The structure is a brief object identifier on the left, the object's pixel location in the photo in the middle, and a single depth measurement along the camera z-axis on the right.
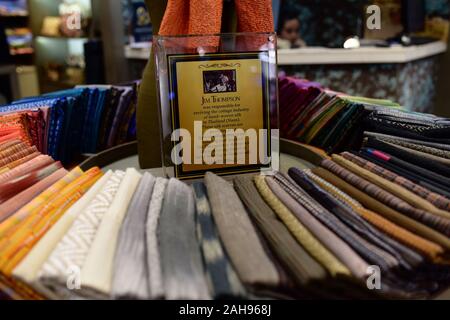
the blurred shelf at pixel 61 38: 4.12
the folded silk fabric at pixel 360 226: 0.60
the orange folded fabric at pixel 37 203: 0.65
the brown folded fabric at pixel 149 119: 1.12
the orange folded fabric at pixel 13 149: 0.88
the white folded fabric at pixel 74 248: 0.56
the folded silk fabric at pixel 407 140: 0.91
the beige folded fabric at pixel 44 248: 0.56
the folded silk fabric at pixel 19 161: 0.85
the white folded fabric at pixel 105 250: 0.55
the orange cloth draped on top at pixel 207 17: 0.96
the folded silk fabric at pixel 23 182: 0.76
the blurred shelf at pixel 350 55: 2.86
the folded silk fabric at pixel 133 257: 0.54
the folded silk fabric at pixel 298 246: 0.57
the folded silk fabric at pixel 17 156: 0.87
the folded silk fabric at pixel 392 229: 0.61
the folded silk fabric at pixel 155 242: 0.54
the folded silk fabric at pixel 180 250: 0.54
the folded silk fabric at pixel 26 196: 0.71
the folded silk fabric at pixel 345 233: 0.60
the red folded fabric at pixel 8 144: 0.89
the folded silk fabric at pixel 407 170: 0.77
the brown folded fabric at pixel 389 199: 0.65
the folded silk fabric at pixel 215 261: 0.54
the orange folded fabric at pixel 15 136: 0.94
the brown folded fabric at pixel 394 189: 0.69
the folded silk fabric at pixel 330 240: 0.57
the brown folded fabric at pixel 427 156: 0.84
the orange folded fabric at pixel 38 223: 0.58
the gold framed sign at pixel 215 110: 0.93
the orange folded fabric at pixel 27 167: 0.81
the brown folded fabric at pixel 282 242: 0.57
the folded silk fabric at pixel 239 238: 0.56
